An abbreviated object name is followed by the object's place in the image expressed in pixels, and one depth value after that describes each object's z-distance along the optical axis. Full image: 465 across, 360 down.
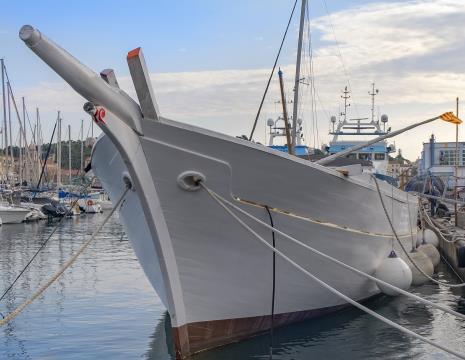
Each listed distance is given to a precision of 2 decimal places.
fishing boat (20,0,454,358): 7.58
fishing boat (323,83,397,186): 19.30
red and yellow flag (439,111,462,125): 8.70
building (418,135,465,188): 46.81
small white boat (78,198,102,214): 55.62
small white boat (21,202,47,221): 43.17
